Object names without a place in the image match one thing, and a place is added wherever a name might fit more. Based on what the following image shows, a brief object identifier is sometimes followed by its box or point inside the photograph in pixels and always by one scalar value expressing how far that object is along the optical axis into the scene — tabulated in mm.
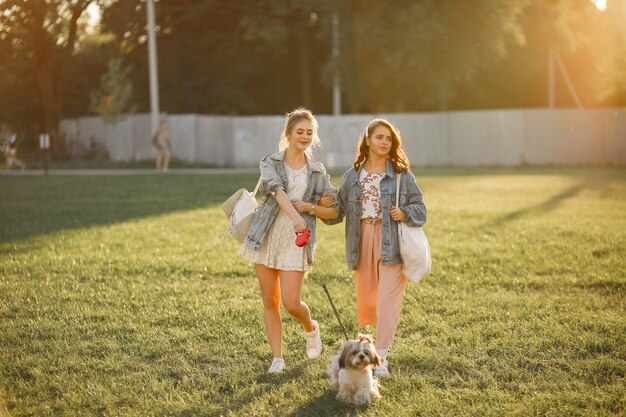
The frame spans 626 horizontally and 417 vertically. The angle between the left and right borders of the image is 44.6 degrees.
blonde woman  5180
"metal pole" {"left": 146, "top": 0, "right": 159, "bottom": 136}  28703
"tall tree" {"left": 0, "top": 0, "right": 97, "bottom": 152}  30953
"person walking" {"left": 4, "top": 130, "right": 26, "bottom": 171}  28234
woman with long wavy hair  5246
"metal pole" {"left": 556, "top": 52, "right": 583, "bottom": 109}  34656
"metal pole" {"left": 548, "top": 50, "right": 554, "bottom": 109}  33281
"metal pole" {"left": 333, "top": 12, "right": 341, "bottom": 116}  28312
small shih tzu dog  4414
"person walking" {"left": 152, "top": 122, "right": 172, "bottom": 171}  26197
